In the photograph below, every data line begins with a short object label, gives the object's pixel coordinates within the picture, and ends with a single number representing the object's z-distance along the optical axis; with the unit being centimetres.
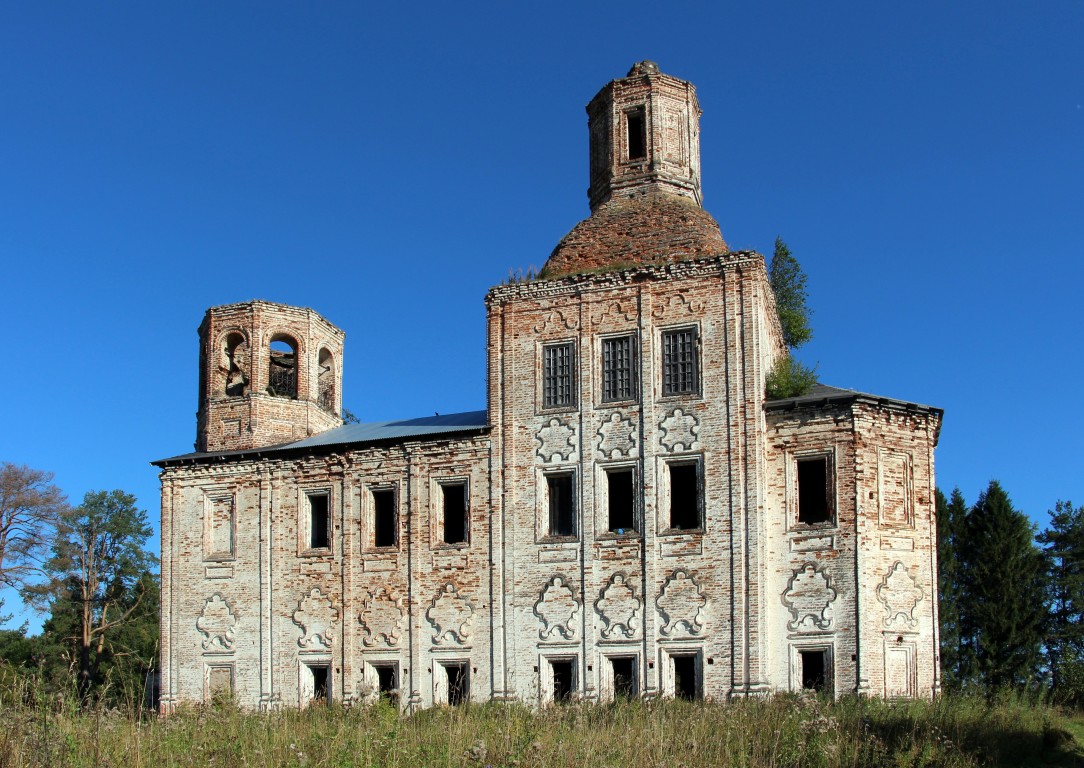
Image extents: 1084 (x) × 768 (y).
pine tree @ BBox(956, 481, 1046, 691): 3372
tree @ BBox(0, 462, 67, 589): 3941
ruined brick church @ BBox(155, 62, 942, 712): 2072
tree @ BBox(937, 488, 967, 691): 3409
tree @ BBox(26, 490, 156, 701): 4022
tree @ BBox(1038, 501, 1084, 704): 3497
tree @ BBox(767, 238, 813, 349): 3164
